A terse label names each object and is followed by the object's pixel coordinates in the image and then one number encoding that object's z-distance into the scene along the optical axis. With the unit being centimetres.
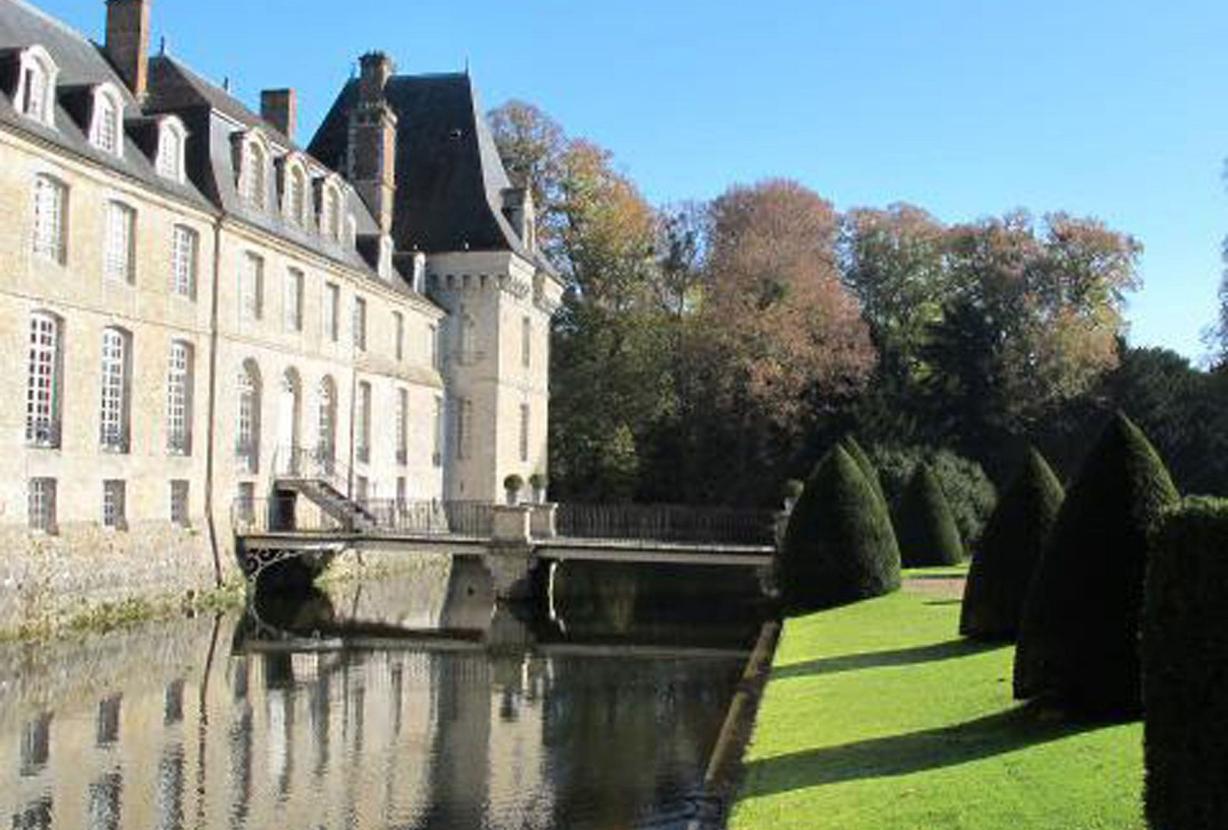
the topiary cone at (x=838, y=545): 1986
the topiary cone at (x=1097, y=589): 955
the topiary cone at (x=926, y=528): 2730
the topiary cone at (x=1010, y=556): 1395
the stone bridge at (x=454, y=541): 2509
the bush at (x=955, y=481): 3297
